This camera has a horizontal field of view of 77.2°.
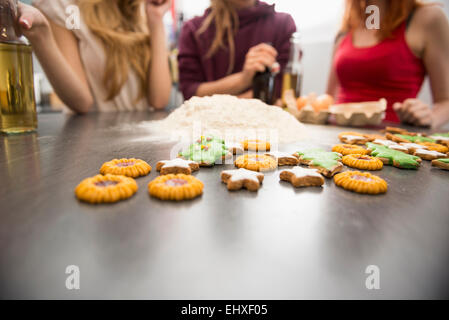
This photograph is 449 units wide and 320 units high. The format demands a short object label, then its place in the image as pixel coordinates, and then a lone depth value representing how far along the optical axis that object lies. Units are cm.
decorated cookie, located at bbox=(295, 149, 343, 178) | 65
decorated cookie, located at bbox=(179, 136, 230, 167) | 69
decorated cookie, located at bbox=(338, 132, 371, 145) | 100
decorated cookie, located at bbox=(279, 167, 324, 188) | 57
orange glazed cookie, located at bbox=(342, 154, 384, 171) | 72
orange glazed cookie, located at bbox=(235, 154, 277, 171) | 67
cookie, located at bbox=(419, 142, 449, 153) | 91
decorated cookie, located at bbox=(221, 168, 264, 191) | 54
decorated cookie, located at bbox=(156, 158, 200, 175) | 62
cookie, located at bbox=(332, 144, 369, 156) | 83
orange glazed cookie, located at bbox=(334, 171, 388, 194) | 55
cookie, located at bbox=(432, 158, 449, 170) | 73
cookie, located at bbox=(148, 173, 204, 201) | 48
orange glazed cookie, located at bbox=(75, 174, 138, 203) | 45
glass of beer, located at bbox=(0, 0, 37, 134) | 82
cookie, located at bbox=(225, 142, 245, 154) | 82
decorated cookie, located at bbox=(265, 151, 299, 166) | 73
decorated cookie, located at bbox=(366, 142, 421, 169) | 73
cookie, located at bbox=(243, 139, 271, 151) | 88
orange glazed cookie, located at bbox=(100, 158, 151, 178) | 59
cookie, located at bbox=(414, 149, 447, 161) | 81
